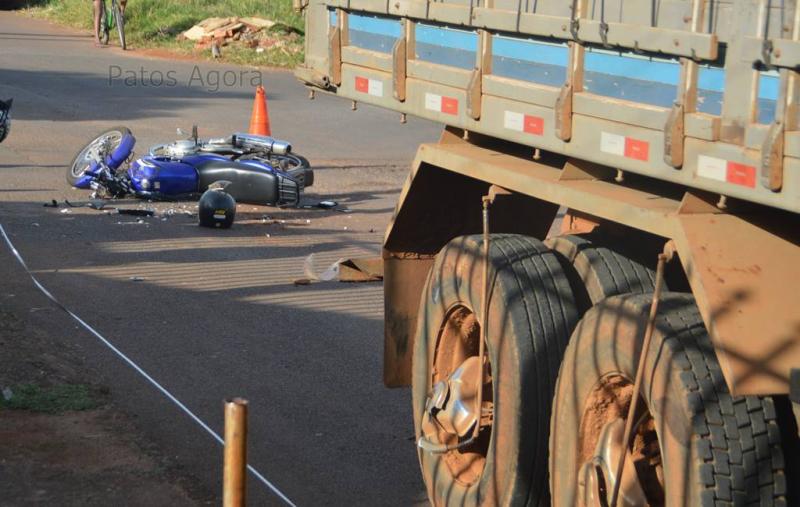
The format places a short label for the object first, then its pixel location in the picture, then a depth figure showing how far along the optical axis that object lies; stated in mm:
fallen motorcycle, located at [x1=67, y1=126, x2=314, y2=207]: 25554
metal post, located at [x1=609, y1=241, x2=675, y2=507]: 7358
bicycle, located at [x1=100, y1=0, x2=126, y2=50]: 58641
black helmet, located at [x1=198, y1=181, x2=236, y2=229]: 23314
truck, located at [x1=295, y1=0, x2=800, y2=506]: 6879
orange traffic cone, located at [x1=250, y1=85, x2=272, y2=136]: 32933
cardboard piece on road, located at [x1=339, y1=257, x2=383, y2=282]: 12833
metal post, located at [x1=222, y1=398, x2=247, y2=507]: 6658
